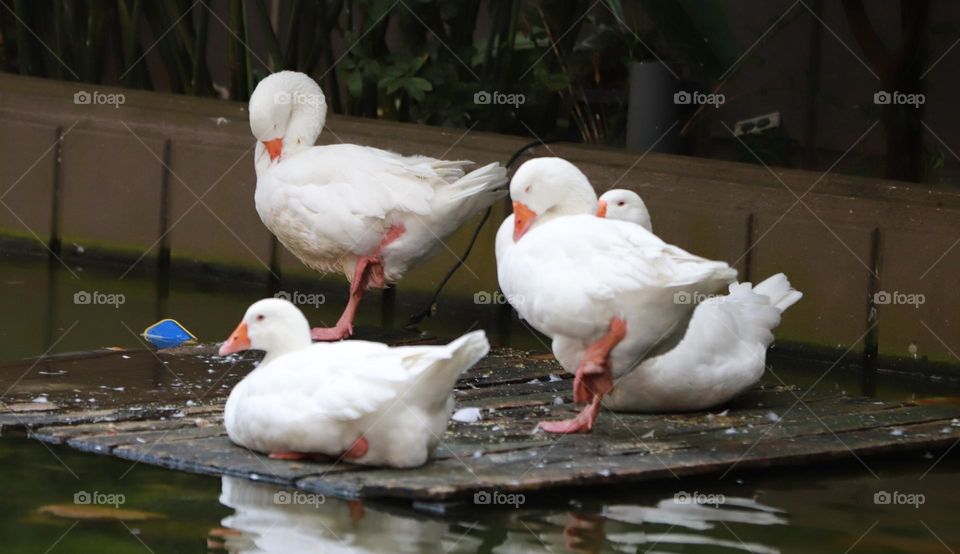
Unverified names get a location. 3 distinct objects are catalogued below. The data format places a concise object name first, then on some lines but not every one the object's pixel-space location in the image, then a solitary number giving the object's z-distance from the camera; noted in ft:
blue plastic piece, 56.39
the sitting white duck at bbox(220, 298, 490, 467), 37.76
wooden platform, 39.17
